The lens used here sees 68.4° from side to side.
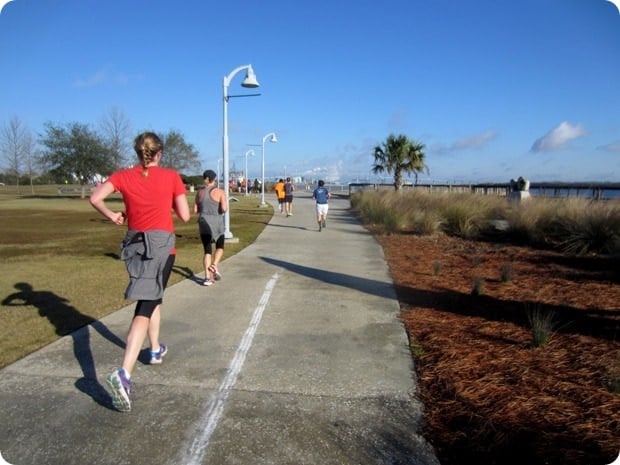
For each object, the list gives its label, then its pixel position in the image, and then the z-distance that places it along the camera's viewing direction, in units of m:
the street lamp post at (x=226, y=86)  14.00
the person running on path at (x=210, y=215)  7.88
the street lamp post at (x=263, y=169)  32.22
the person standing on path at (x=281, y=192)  23.54
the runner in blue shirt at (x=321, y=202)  16.02
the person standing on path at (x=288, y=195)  22.72
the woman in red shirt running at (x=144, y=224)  3.60
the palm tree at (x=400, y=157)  36.91
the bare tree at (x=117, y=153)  50.91
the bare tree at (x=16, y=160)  59.50
